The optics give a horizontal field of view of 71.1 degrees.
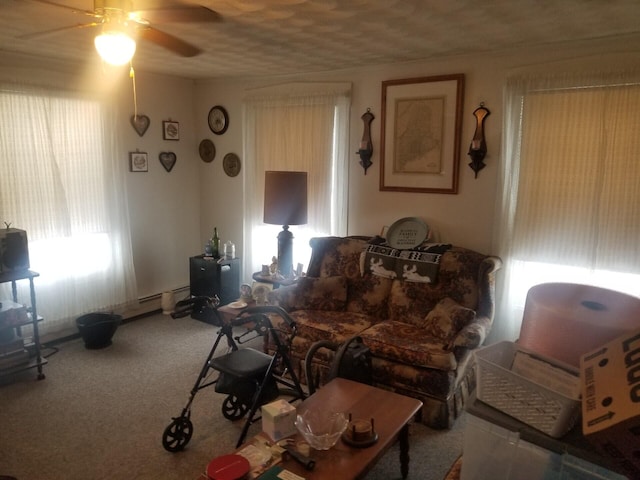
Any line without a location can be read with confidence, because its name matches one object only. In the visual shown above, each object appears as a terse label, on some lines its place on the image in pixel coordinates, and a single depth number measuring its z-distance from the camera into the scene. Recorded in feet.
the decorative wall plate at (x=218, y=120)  16.61
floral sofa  9.69
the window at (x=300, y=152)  14.14
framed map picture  12.16
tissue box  6.52
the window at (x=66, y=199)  12.26
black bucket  13.25
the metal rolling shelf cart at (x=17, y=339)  11.13
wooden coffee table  6.00
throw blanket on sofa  11.73
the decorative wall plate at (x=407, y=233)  12.54
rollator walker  8.50
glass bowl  6.35
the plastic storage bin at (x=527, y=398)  3.19
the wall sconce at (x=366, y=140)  13.43
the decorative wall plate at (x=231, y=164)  16.67
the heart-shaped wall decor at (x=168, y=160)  16.28
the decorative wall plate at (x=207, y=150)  17.17
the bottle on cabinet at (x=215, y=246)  16.01
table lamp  13.48
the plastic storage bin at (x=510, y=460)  2.97
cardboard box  2.64
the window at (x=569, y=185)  9.89
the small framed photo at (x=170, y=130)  16.21
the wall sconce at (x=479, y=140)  11.63
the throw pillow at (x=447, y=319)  10.17
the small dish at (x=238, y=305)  12.78
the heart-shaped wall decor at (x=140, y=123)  15.14
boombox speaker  11.00
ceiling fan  6.51
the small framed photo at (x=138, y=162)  15.26
